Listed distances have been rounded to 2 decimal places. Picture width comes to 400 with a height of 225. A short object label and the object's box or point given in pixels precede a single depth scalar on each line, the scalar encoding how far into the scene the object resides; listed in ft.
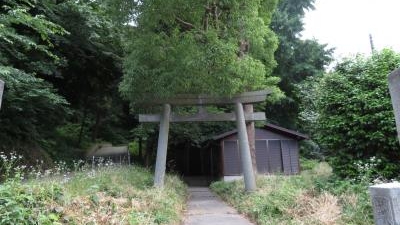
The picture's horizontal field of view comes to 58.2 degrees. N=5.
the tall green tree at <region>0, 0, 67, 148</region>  31.12
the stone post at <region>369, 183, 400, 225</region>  13.91
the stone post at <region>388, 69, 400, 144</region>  15.08
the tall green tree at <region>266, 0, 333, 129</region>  80.89
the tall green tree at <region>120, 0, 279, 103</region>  32.10
